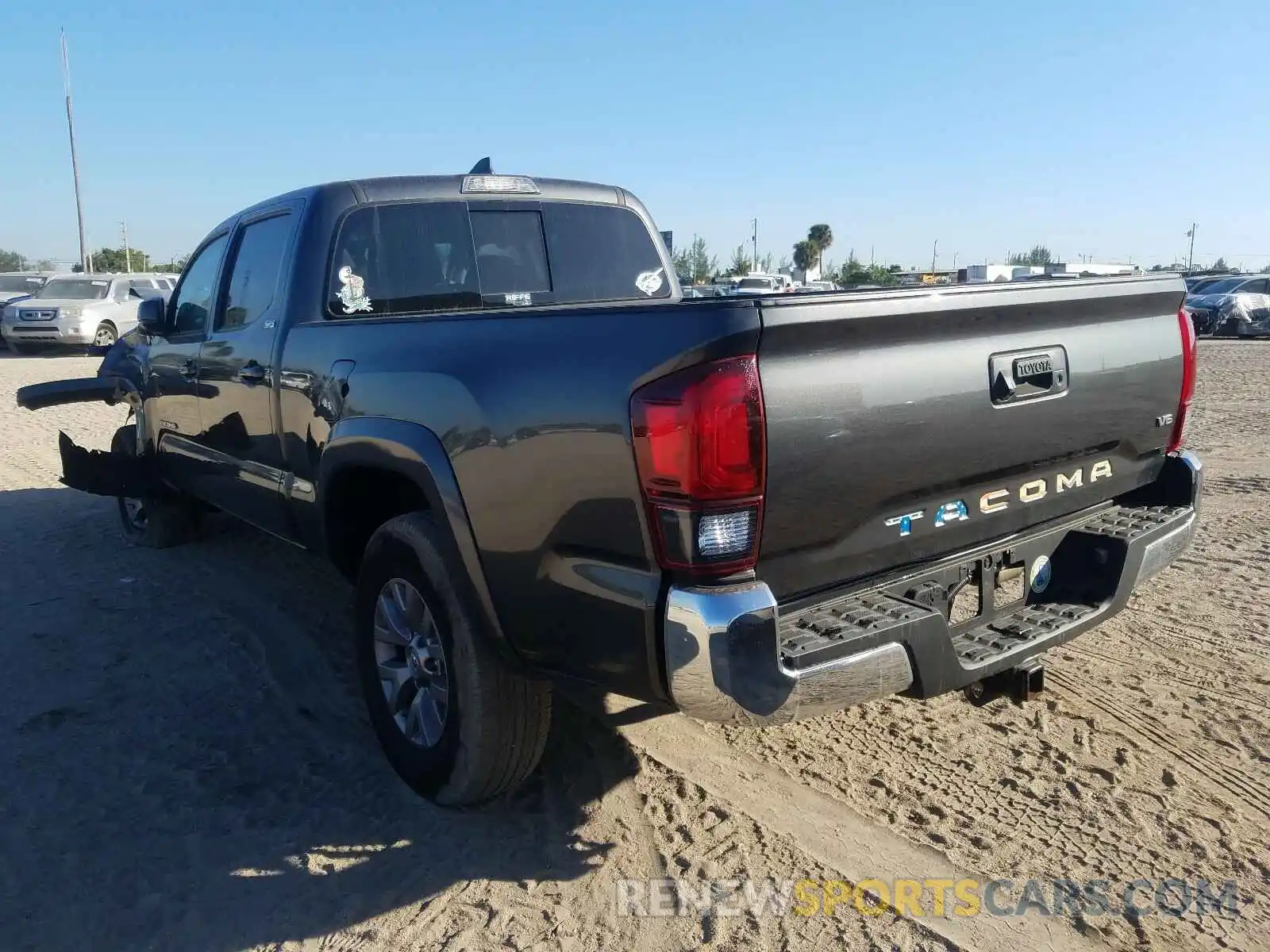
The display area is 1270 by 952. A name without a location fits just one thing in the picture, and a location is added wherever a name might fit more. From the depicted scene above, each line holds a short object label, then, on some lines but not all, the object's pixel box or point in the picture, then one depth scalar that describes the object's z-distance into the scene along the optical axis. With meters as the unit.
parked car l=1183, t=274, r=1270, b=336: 23.55
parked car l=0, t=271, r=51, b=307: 26.05
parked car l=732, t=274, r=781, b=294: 20.70
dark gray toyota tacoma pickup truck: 2.30
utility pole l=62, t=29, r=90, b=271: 34.80
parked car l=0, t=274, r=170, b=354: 20.12
